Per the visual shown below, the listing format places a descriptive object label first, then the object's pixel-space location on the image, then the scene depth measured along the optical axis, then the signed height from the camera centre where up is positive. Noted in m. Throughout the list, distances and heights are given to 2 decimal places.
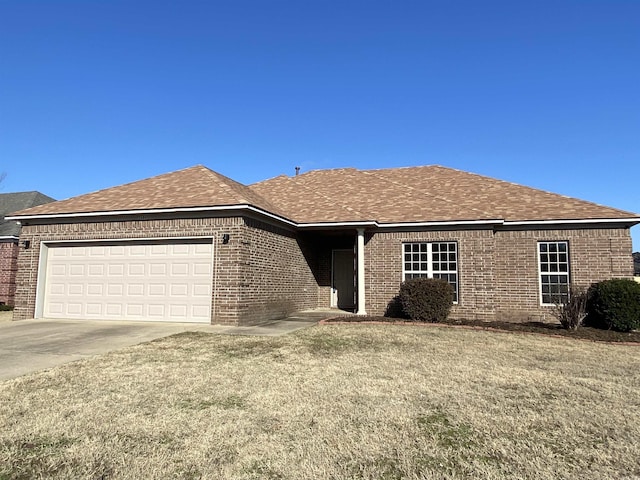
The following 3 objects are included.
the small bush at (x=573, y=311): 10.79 -0.70
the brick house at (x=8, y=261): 18.92 +0.77
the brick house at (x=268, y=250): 11.50 +0.97
